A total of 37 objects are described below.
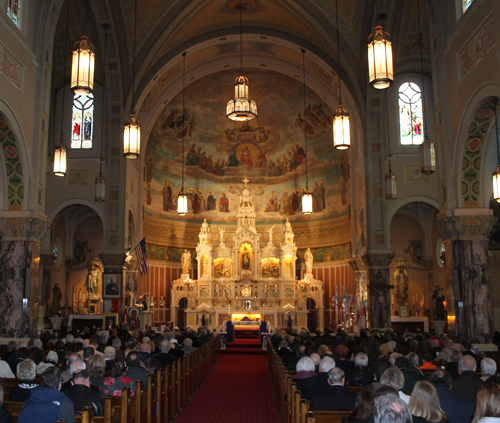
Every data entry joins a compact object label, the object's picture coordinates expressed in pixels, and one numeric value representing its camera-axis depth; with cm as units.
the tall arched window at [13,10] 1406
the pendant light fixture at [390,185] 2020
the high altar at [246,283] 2969
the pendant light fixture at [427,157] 1534
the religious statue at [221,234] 3133
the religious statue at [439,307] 2391
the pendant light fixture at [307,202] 2214
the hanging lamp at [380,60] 1052
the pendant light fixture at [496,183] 1432
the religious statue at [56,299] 2656
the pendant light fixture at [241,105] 1641
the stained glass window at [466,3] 1316
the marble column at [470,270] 1308
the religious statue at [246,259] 3116
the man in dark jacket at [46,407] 529
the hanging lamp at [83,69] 1159
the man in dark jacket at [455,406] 580
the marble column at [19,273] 1414
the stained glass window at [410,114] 2378
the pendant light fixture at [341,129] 1408
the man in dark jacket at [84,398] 620
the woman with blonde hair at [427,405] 469
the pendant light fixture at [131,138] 1564
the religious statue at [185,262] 3130
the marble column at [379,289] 2184
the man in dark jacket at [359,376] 808
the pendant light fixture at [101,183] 2084
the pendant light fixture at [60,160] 1725
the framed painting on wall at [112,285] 2333
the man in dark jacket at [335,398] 623
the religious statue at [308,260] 3070
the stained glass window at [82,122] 2519
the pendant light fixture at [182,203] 2209
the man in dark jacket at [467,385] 687
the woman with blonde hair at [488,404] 432
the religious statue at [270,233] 3169
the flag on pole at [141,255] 2243
